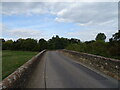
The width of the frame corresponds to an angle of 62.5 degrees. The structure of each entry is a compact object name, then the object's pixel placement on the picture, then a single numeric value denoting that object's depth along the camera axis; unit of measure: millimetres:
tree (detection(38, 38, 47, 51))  51412
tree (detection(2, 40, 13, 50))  56941
